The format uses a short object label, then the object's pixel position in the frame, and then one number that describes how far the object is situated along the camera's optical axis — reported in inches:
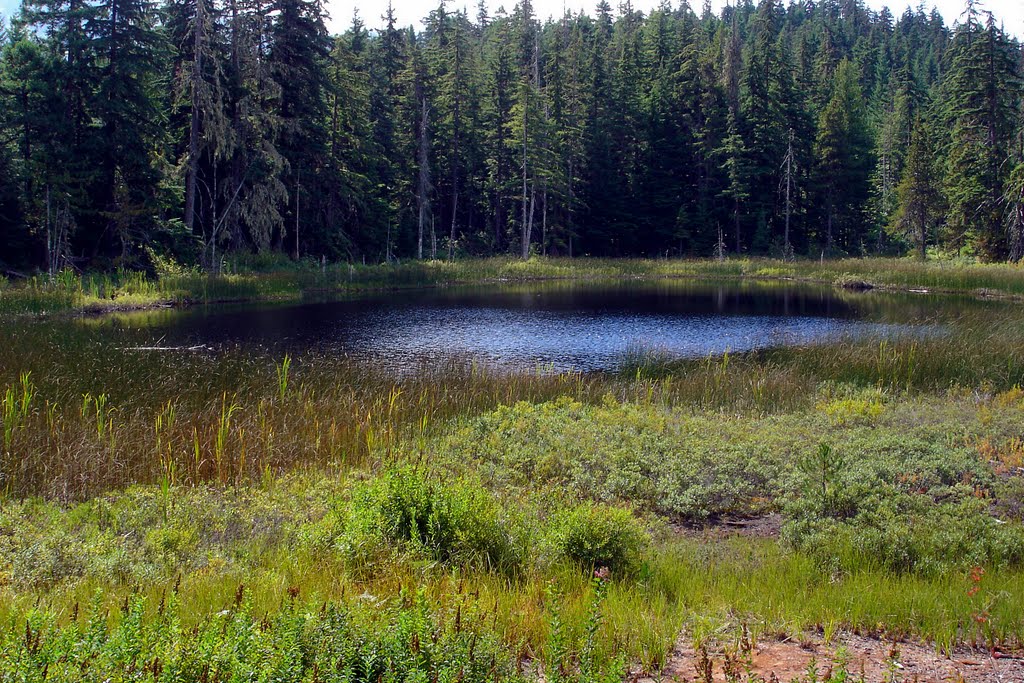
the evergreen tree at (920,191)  2127.2
